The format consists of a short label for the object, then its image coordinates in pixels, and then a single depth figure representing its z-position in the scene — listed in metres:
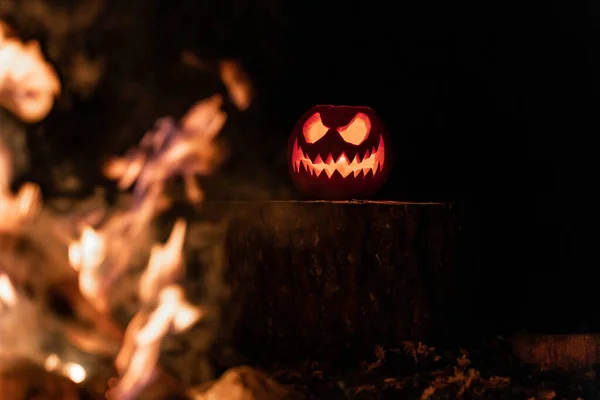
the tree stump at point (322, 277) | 3.37
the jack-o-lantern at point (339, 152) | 3.70
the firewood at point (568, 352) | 3.16
